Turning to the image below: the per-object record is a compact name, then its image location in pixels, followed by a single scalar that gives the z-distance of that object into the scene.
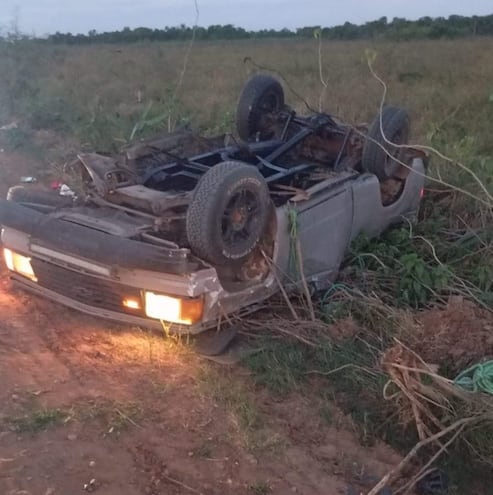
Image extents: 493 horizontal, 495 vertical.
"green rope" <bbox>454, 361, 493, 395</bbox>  3.52
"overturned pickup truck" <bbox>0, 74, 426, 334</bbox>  4.07
